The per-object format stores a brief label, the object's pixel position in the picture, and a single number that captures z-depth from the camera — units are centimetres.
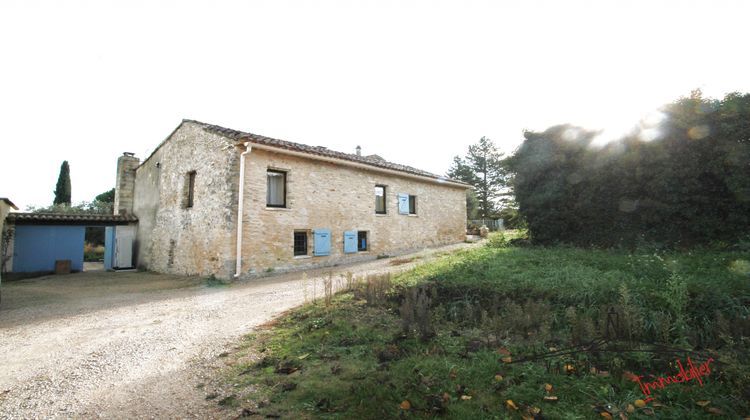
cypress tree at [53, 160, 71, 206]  2701
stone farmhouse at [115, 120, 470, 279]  995
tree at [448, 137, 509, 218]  3744
